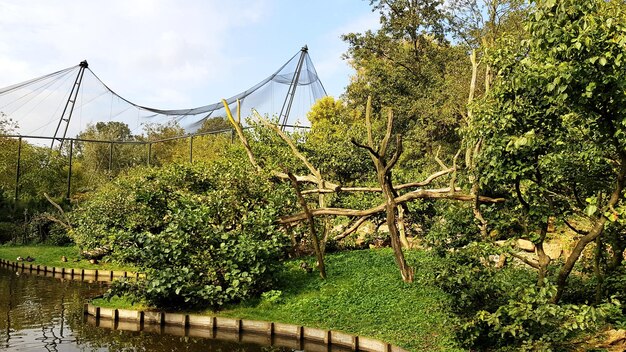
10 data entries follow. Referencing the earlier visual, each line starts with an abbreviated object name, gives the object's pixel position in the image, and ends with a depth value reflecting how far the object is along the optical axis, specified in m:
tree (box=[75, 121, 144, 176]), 33.12
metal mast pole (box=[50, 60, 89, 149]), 26.66
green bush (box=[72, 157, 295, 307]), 9.07
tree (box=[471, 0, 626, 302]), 4.21
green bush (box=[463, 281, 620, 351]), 4.97
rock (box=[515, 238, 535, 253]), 10.78
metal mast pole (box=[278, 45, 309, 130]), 25.16
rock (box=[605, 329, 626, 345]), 5.81
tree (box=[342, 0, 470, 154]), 19.69
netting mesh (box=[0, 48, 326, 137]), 24.88
